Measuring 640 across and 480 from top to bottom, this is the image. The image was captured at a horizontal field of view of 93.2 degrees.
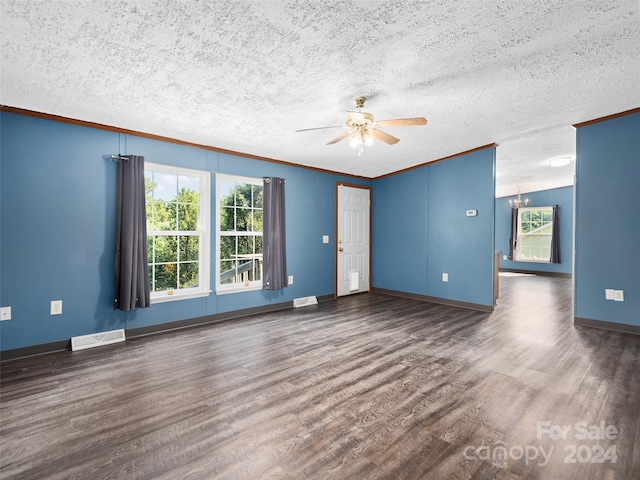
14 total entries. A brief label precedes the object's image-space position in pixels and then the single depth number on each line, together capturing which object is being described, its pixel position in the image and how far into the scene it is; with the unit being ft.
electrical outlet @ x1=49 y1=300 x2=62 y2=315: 10.60
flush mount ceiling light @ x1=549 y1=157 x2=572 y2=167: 19.18
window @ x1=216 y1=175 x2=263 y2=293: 15.01
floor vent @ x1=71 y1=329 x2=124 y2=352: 10.89
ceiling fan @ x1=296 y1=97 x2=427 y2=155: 9.50
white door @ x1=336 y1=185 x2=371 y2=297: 20.34
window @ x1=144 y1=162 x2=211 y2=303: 13.03
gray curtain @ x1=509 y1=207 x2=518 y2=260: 32.94
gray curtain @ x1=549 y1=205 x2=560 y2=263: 30.25
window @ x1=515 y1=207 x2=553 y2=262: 31.53
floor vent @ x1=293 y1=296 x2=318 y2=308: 17.53
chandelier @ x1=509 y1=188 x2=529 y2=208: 32.40
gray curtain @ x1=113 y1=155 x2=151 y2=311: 11.57
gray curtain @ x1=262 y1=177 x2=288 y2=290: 16.08
